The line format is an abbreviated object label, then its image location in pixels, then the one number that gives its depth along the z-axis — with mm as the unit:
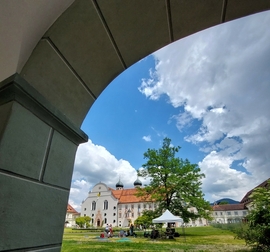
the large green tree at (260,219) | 5438
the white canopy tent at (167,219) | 13051
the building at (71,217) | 51544
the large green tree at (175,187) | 18734
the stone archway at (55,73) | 1098
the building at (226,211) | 68312
